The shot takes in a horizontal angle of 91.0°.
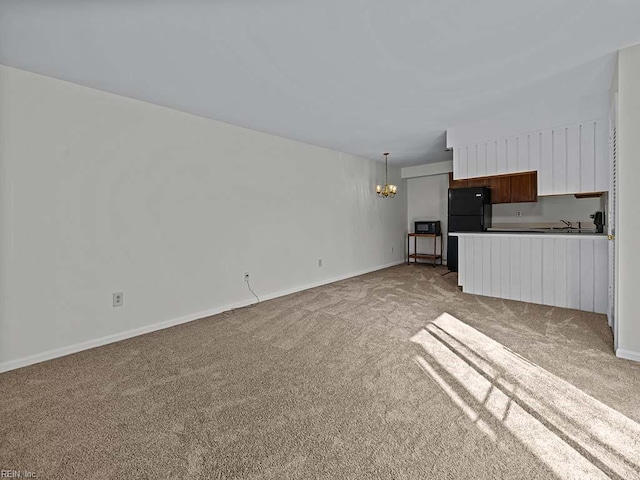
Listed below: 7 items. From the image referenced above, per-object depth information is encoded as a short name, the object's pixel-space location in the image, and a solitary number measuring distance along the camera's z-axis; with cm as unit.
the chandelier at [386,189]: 596
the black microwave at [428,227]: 710
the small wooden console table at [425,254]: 706
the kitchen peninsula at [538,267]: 358
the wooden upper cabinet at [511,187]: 462
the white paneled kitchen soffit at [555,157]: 353
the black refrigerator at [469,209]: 484
